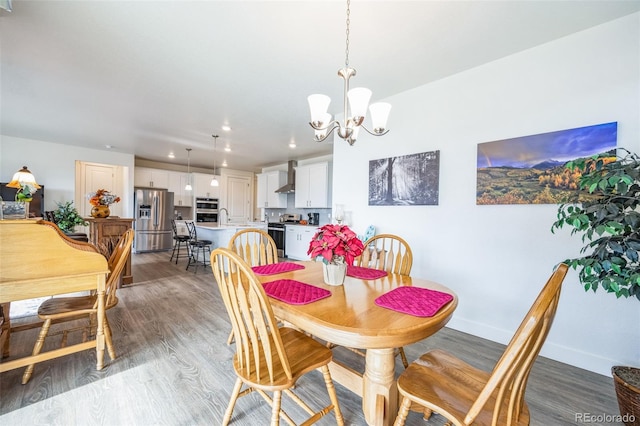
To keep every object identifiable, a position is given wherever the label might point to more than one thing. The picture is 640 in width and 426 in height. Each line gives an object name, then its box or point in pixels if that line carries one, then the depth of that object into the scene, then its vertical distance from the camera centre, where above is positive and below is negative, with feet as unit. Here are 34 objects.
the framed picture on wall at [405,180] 8.96 +1.23
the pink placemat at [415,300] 3.78 -1.42
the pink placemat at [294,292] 4.09 -1.41
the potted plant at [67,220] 11.74 -0.63
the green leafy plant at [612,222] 4.42 -0.11
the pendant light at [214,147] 16.20 +4.47
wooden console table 11.30 -1.07
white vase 4.92 -1.19
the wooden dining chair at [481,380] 2.56 -2.35
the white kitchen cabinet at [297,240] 19.21 -2.32
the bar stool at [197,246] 16.21 -2.45
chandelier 5.24 +2.15
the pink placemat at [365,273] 5.71 -1.41
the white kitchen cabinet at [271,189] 23.10 +1.93
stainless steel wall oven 24.48 -0.06
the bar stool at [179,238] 18.03 -2.08
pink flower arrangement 4.66 -0.62
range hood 21.75 +2.63
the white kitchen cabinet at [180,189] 24.36 +1.83
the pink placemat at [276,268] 5.89 -1.41
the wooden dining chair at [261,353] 3.44 -2.32
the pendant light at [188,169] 20.56 +4.06
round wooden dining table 3.17 -1.48
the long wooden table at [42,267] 4.82 -1.25
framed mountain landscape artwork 6.31 +1.44
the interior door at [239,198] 26.14 +1.16
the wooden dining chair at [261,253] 7.28 -1.28
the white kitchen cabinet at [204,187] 24.34 +2.12
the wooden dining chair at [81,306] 5.68 -2.38
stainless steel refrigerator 21.31 -0.94
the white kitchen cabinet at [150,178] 22.54 +2.73
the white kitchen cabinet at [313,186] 18.80 +1.91
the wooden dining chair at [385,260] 6.46 -1.31
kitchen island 15.25 -1.53
